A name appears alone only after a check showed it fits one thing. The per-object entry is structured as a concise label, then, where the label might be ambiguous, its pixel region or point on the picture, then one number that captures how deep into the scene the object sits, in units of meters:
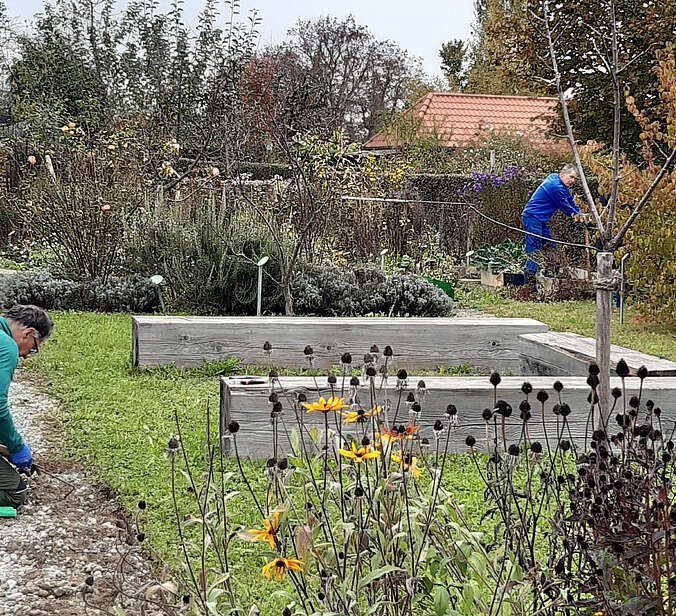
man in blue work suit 11.04
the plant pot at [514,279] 12.02
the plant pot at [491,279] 12.13
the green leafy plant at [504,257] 12.30
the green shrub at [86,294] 9.38
